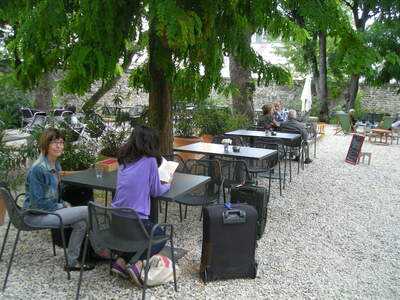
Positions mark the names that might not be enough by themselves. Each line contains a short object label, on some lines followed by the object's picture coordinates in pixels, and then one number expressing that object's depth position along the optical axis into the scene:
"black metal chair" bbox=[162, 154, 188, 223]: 5.27
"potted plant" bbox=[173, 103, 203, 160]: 9.27
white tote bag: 3.51
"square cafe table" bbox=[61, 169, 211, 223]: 3.79
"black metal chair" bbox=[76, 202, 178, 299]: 3.12
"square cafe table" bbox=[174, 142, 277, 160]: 5.82
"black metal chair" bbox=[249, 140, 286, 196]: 6.45
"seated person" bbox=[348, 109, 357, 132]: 16.02
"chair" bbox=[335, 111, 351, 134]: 16.14
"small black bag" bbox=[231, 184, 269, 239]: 4.73
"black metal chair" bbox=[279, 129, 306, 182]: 8.49
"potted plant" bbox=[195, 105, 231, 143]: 9.84
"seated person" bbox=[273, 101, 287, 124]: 11.22
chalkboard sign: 9.96
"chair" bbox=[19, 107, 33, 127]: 12.68
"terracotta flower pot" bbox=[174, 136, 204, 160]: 8.81
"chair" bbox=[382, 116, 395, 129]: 15.79
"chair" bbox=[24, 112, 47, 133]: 10.04
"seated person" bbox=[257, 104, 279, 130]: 9.83
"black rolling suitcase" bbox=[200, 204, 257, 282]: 3.62
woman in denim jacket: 3.54
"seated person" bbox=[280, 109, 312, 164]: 9.10
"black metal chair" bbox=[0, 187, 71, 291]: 3.34
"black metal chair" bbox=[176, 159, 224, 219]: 4.72
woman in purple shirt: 3.45
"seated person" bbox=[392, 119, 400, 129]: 15.26
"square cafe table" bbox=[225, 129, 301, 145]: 7.93
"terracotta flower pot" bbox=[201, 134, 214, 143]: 9.46
